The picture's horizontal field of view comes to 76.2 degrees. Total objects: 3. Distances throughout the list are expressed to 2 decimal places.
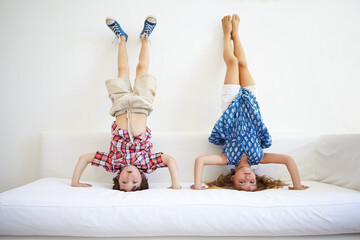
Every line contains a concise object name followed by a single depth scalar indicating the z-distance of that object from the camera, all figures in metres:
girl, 1.65
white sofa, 1.12
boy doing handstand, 1.59
